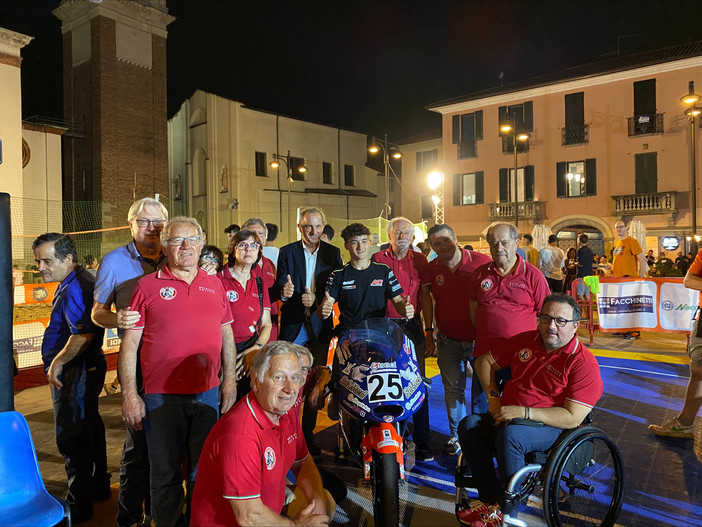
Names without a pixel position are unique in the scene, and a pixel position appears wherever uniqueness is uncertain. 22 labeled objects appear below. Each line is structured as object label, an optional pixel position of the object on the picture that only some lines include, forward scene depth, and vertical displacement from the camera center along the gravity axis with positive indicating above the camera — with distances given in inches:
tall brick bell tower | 1066.7 +350.1
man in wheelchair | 118.7 -37.4
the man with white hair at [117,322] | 124.6 -15.2
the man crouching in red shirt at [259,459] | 81.4 -34.6
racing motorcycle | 115.7 -35.7
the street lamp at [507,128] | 829.0 +212.9
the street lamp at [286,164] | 1207.7 +245.7
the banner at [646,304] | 343.9 -35.9
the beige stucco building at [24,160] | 814.9 +186.9
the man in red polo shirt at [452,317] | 176.9 -21.9
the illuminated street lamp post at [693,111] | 536.9 +163.7
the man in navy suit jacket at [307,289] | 176.4 -11.4
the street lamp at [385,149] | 815.5 +183.2
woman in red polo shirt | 157.3 -13.7
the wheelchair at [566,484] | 112.7 -54.5
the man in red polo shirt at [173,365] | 116.0 -25.0
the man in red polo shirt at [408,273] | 181.5 -6.4
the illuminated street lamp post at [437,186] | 792.8 +114.9
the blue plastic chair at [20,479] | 95.4 -44.0
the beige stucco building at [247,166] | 1256.8 +247.2
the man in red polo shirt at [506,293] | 157.3 -12.0
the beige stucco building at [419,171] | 1440.7 +252.9
